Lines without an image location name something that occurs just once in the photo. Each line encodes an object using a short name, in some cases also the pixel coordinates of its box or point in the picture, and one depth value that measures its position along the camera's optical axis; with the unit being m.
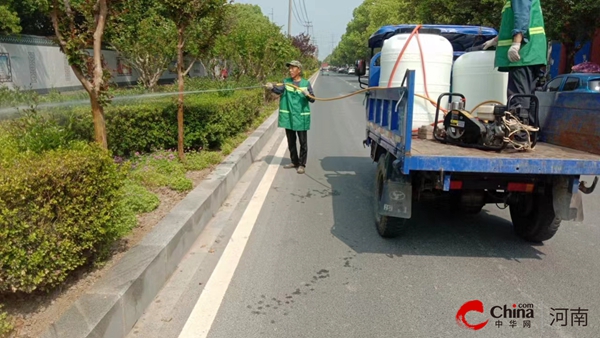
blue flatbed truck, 3.57
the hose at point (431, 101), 4.62
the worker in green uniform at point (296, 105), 7.46
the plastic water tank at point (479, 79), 5.01
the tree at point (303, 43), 39.91
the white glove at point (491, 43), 5.24
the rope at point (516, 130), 3.95
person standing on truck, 4.40
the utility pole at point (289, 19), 35.65
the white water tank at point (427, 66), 4.99
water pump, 3.95
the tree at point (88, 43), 3.98
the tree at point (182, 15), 6.22
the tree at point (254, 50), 16.64
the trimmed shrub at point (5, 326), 2.40
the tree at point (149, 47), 15.53
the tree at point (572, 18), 15.48
